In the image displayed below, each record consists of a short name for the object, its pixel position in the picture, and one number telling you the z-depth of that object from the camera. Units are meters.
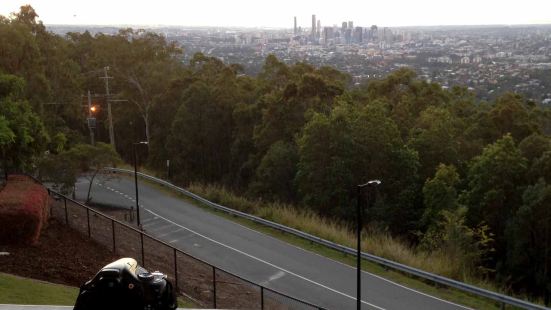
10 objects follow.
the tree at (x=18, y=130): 24.69
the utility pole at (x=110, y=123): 52.12
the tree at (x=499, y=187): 33.19
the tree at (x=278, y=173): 44.62
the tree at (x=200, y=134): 53.44
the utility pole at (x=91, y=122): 47.16
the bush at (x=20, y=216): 17.77
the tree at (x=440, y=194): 33.81
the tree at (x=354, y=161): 38.81
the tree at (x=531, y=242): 30.32
